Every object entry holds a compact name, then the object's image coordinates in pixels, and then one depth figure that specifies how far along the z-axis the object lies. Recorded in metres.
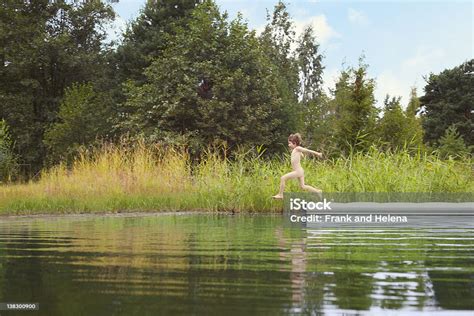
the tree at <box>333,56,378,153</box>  27.47
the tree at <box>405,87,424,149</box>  34.20
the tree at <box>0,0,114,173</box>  37.34
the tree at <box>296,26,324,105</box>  44.38
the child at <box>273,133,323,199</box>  9.83
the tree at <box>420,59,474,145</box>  44.03
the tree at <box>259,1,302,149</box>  41.56
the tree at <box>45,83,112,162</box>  31.64
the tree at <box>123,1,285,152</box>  29.69
